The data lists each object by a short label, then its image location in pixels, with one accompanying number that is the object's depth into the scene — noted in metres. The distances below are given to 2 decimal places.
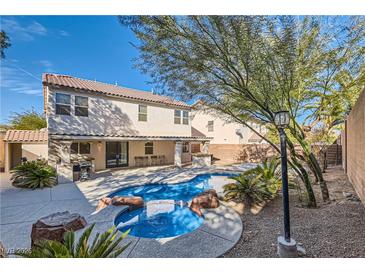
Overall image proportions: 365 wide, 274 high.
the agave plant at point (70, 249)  2.64
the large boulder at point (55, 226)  3.75
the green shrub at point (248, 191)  6.13
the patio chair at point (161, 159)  16.83
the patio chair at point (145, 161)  15.86
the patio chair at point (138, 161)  15.51
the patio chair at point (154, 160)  16.39
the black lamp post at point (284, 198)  3.28
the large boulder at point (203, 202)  5.87
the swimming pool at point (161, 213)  5.17
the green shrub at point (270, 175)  6.62
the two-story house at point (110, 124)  10.34
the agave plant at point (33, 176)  8.76
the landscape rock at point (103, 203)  6.11
